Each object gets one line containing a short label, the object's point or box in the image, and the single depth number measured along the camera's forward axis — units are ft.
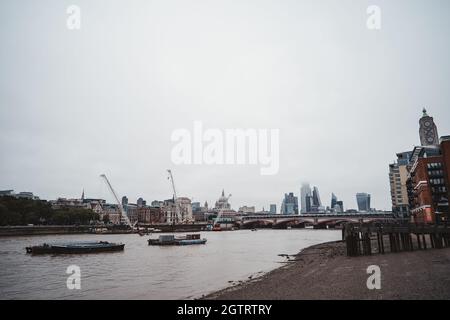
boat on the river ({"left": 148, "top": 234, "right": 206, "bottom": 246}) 264.85
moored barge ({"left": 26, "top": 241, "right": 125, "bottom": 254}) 188.96
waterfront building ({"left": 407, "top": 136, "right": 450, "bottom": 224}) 265.54
